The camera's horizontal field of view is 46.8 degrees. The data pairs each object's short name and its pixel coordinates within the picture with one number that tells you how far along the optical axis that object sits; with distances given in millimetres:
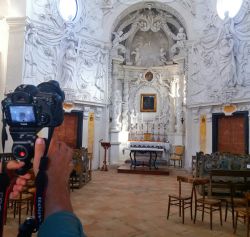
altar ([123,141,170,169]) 12610
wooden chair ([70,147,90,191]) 8594
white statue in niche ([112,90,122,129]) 14297
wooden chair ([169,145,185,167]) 13719
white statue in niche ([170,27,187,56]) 13750
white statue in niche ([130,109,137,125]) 15227
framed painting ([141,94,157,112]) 15344
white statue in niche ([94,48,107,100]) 13305
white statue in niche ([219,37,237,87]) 11336
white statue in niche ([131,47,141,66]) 15656
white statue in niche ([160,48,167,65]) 15406
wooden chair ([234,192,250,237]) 4461
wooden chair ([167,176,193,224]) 5683
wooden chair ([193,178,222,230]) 5301
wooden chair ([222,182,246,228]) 4992
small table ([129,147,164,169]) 12555
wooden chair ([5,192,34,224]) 4970
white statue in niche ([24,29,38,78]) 10695
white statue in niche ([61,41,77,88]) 12047
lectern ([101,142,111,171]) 12557
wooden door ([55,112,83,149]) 12570
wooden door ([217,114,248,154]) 11172
